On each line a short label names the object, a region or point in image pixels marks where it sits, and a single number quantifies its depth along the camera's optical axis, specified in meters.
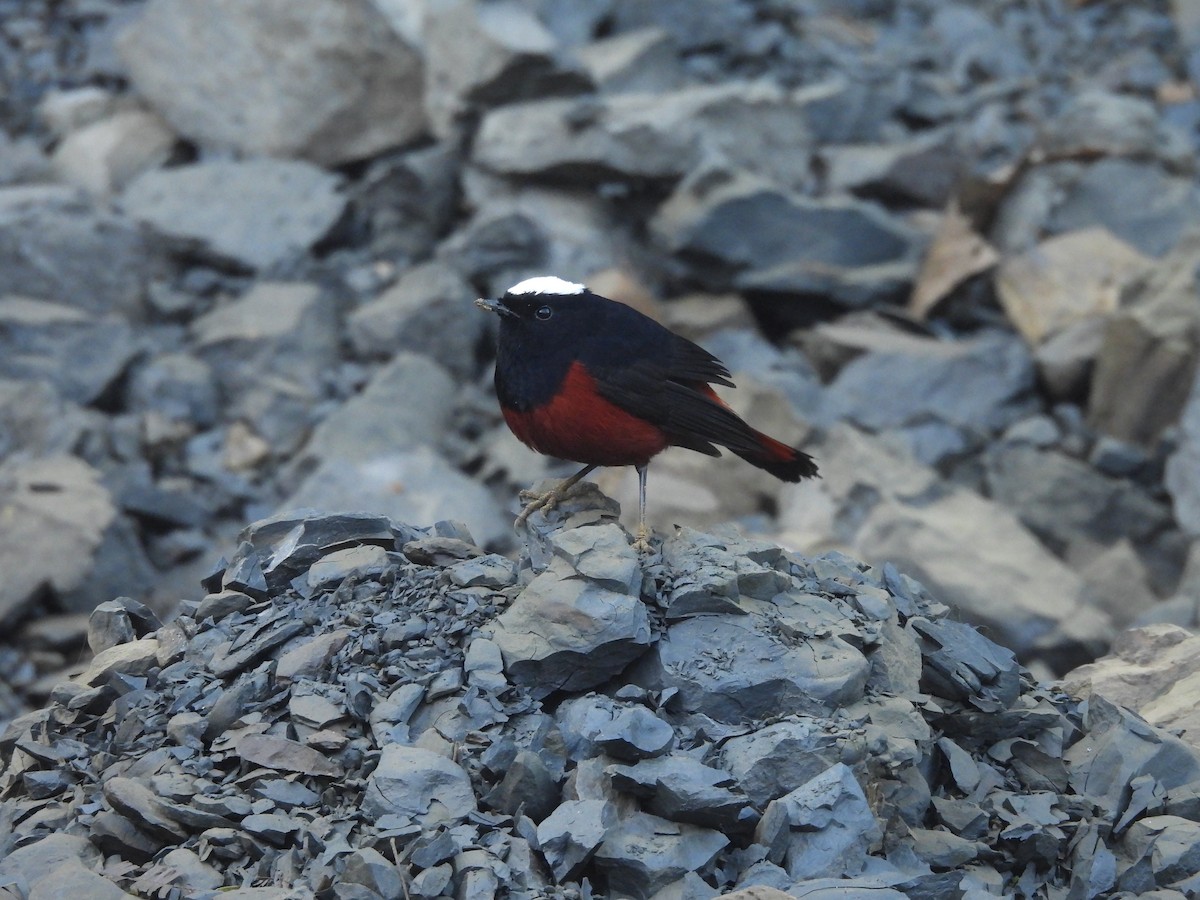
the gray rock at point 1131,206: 28.58
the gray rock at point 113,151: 28.84
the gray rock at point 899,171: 29.66
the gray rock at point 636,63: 30.19
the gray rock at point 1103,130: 29.58
